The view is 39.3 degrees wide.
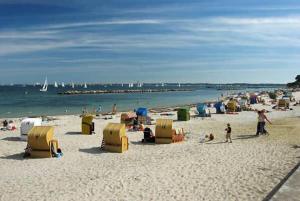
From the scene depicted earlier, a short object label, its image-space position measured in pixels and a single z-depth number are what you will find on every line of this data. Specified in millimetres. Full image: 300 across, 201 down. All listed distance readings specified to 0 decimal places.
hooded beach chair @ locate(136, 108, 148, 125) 28500
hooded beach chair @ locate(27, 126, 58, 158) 16703
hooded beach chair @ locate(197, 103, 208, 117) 34375
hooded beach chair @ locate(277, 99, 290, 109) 43000
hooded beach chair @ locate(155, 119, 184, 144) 20000
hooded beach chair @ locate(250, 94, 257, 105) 53100
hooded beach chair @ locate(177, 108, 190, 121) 31297
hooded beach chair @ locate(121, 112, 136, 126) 27786
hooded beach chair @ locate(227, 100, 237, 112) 38500
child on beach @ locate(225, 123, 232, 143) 19973
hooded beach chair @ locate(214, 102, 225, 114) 37781
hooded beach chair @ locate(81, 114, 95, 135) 23703
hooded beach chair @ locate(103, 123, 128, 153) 17797
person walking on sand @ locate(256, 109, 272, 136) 22172
